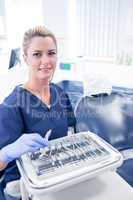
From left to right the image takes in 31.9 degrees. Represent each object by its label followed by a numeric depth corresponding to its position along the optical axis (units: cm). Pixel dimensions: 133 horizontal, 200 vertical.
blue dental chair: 127
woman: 88
